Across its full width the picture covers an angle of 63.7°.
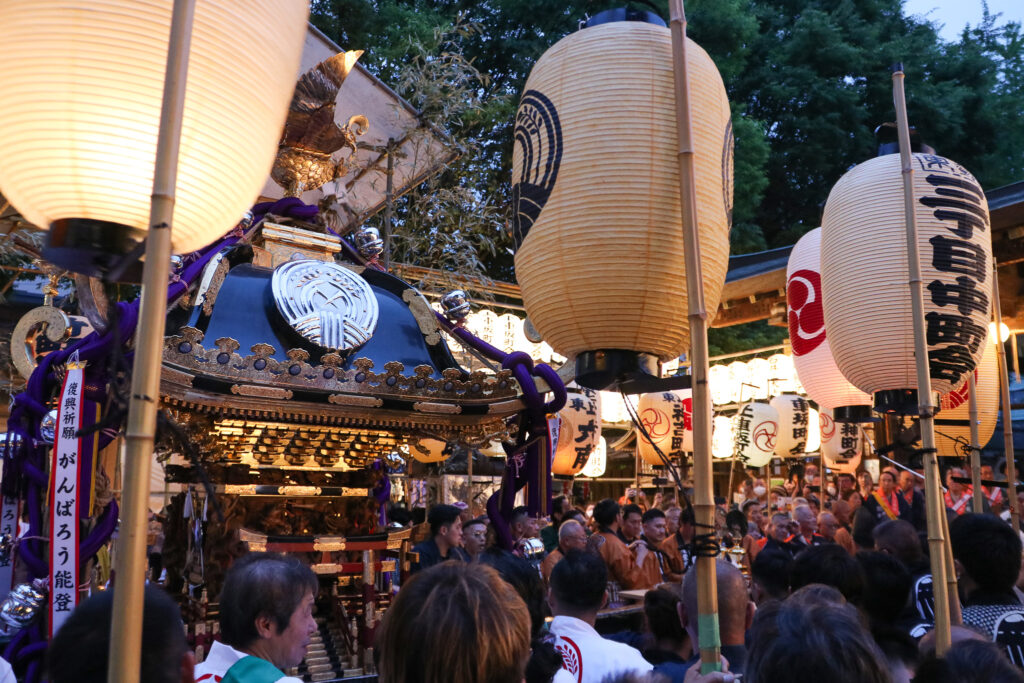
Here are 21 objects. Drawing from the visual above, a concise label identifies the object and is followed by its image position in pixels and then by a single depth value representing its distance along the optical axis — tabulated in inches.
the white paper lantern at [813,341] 208.1
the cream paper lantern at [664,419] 428.1
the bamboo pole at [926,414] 103.7
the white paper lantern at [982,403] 219.8
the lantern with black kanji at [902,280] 149.4
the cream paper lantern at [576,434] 376.8
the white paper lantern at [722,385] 550.8
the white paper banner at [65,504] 123.3
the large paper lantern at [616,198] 95.0
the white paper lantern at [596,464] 460.8
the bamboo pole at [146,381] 47.7
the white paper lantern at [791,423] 438.0
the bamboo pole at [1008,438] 172.4
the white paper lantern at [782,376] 506.3
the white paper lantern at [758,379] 524.4
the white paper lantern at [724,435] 492.7
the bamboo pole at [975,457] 156.2
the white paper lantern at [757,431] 434.9
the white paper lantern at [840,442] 402.6
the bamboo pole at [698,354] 77.6
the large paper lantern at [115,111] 58.6
